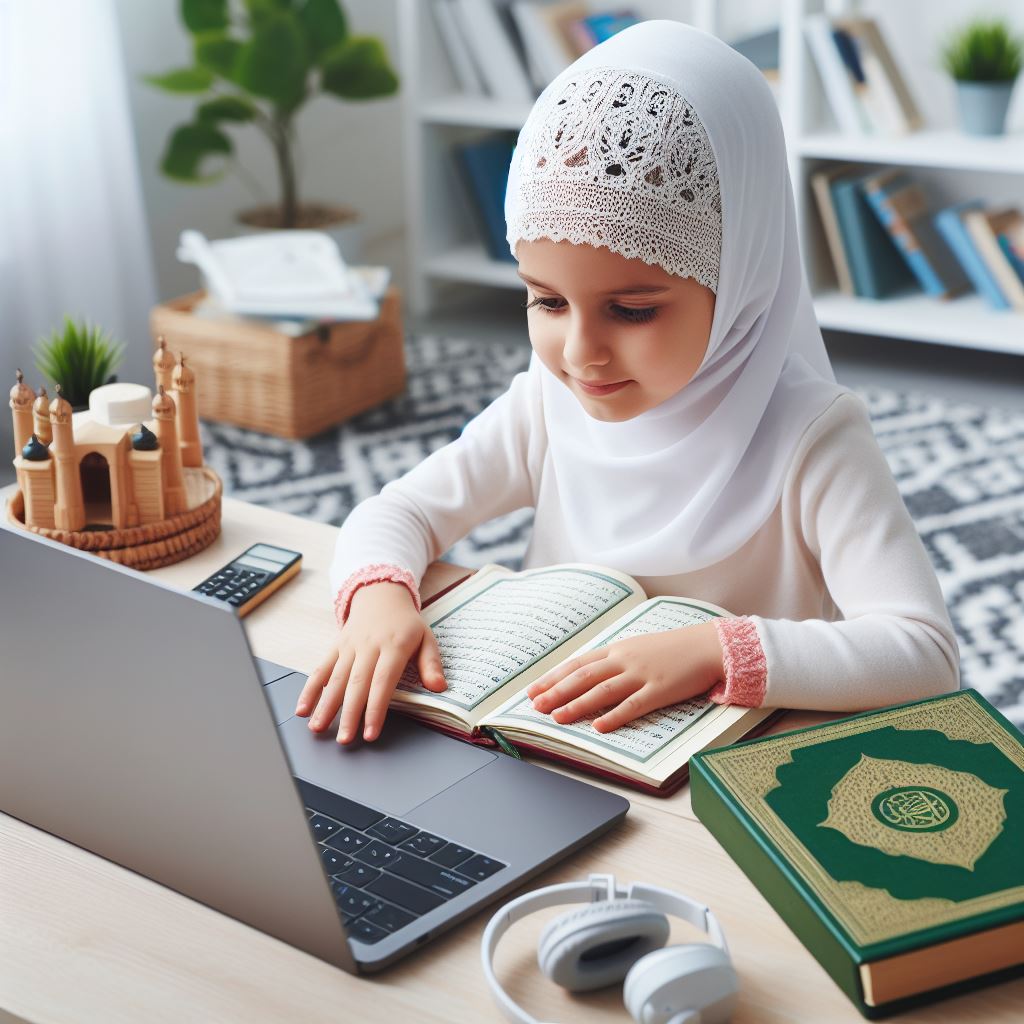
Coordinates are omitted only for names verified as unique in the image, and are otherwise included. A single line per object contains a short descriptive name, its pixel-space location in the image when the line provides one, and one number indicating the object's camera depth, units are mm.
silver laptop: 689
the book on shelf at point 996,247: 3133
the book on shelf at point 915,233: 3248
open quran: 919
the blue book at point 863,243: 3246
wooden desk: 716
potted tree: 3033
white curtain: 2920
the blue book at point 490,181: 3660
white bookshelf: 3104
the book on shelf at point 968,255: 3176
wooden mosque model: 1204
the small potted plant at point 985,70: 2979
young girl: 979
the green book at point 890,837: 703
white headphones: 678
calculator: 1159
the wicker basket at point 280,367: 2904
